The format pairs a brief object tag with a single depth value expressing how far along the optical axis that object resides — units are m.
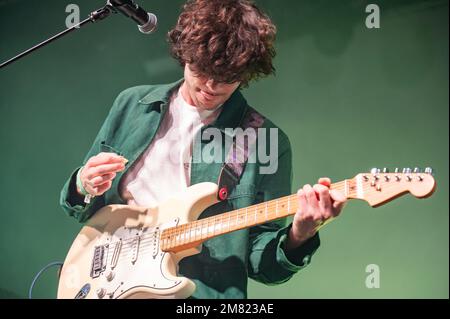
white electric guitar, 3.00
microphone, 2.99
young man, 3.19
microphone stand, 3.01
